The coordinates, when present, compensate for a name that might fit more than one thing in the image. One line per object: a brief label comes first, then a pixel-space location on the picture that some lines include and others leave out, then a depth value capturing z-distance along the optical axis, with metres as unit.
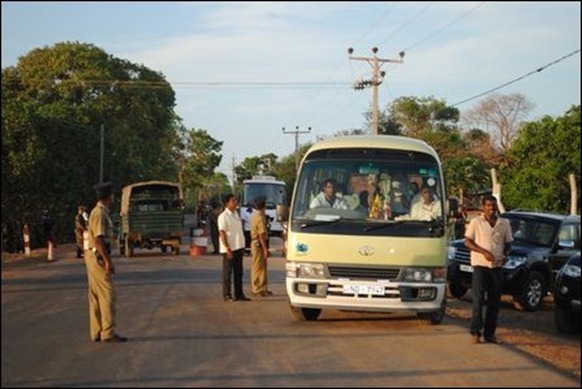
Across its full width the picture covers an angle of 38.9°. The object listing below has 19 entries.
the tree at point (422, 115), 59.88
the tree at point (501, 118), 33.12
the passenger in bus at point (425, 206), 11.77
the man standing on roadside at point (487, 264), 10.60
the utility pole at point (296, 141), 73.18
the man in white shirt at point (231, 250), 14.85
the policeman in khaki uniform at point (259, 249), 15.65
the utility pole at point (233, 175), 107.92
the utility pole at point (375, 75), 40.71
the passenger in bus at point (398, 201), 11.84
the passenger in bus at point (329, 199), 11.91
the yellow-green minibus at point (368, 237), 11.37
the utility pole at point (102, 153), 45.94
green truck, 29.53
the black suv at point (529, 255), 16.17
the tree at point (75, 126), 37.28
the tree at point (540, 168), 23.80
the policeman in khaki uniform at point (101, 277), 10.18
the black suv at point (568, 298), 12.61
